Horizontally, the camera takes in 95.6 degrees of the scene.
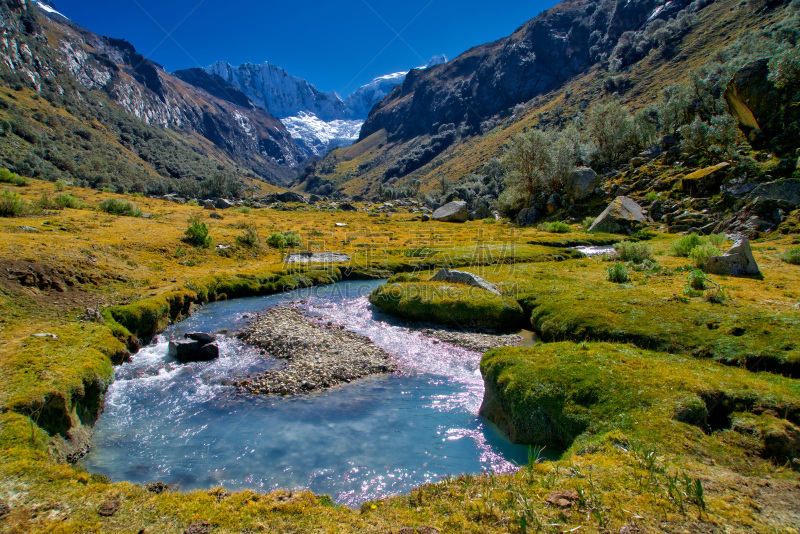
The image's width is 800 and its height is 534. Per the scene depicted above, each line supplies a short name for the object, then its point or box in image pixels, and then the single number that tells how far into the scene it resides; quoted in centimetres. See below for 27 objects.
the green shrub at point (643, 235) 4081
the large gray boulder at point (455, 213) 7919
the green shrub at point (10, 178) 4884
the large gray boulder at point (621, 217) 4641
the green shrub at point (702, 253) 2286
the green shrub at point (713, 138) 4297
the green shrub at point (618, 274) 2295
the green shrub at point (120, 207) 4369
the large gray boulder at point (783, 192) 2977
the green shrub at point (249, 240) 3856
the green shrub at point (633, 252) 2705
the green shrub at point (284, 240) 4241
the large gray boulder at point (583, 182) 5938
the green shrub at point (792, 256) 2200
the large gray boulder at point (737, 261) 2033
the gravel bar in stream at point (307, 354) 1475
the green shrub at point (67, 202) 4003
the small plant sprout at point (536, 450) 996
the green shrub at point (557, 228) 5241
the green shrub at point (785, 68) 3597
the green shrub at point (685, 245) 2772
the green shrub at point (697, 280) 1833
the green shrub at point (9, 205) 3017
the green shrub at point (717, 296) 1617
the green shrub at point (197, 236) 3494
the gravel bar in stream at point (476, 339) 1848
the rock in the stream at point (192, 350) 1675
